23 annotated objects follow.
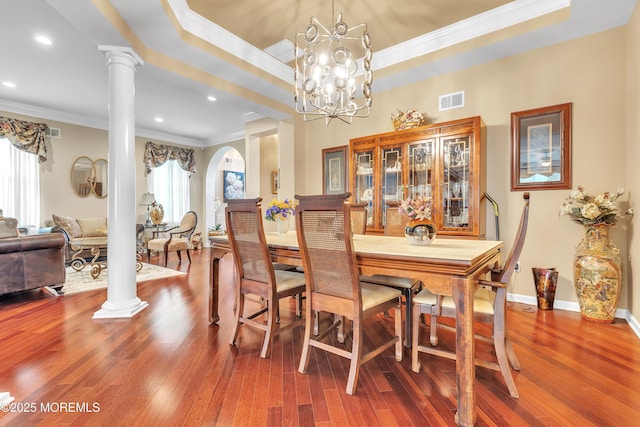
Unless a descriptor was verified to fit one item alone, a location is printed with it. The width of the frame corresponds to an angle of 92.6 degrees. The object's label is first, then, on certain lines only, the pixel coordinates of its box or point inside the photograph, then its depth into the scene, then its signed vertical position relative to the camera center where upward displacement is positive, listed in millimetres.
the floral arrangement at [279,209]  2592 +0
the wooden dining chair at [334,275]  1685 -396
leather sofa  3303 -595
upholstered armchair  5551 -600
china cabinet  3295 +454
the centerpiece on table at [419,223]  2037 -95
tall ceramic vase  2666 -597
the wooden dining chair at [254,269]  2131 -449
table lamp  6910 +232
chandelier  2408 +1139
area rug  3985 -1013
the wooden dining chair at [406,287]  2238 -580
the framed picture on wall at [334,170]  4668 +610
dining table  1447 -325
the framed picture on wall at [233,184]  8875 +752
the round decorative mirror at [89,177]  6199 +686
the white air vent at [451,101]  3672 +1320
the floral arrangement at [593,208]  2656 +5
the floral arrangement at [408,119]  3807 +1130
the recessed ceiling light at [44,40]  3357 +1891
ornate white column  2926 +225
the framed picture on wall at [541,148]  3045 +623
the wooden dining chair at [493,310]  1655 -591
